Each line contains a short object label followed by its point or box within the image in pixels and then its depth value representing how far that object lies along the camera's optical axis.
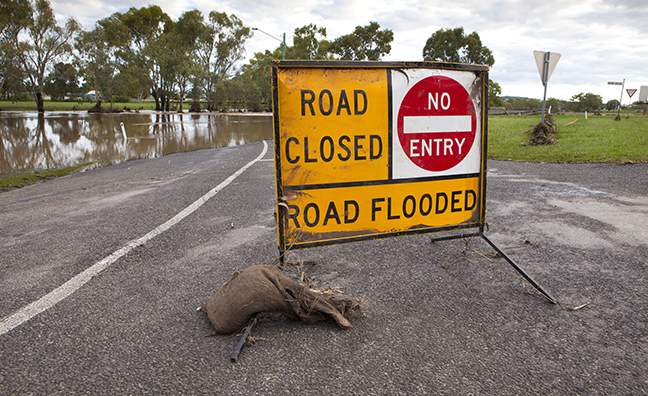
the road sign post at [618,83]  27.61
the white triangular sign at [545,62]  12.04
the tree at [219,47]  63.62
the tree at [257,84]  63.88
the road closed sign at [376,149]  2.99
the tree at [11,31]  48.31
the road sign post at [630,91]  29.25
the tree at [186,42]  58.31
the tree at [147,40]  57.58
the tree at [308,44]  66.03
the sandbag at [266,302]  2.52
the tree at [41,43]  50.44
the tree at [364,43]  61.19
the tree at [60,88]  90.88
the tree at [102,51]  53.75
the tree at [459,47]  59.03
